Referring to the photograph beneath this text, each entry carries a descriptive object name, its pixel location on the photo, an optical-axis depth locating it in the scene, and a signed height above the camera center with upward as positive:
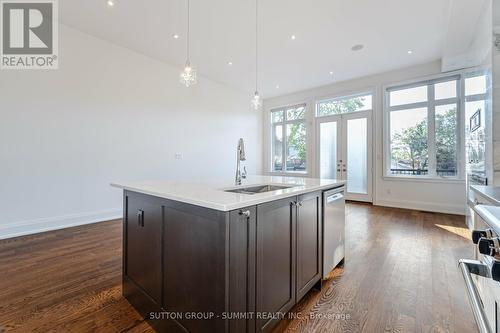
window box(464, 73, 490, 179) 2.94 +0.71
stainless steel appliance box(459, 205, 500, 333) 0.71 -0.41
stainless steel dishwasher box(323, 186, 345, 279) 1.96 -0.58
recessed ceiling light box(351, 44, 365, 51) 4.13 +2.28
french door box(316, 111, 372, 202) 5.59 +0.45
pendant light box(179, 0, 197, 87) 2.82 +1.19
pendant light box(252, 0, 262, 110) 3.21 +2.28
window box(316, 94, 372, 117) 5.66 +1.70
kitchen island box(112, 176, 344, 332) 1.09 -0.52
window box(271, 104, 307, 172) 6.93 +0.93
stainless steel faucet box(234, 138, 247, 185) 2.07 +0.09
